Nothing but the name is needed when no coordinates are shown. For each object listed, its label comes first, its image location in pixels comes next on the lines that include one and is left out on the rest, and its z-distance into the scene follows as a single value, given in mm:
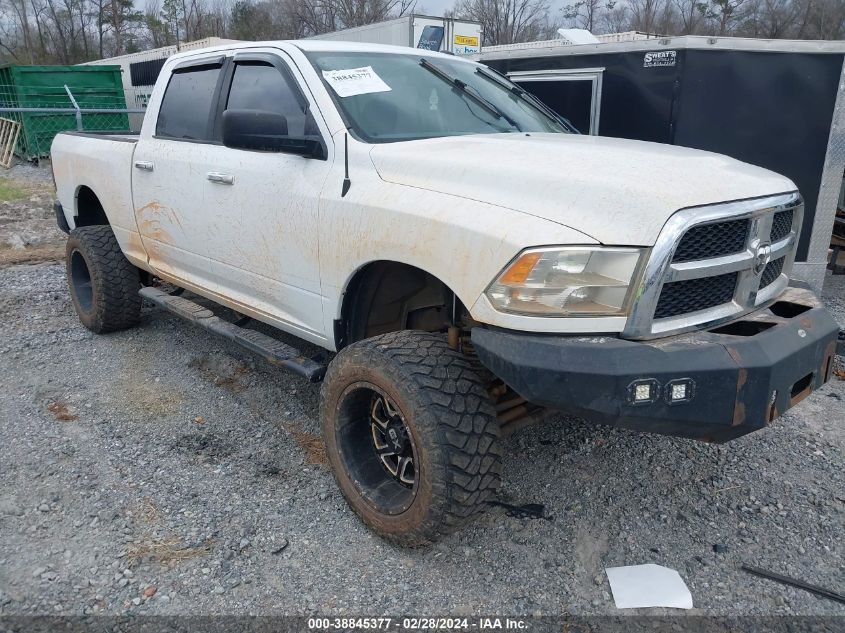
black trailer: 6125
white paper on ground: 2643
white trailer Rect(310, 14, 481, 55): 14211
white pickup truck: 2355
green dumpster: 17328
